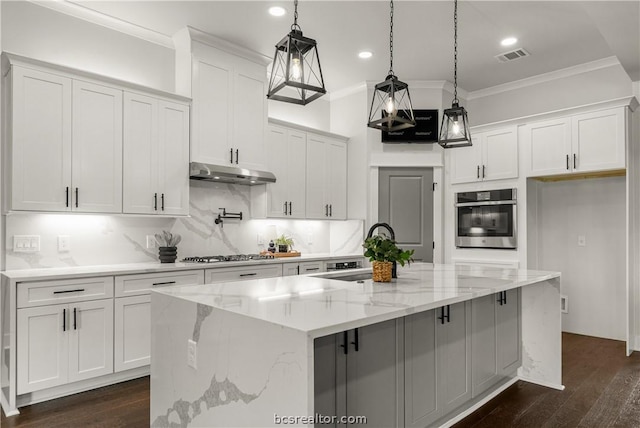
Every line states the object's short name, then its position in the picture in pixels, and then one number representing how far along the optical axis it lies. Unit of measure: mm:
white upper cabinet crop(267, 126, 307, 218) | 4898
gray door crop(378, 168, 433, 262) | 5543
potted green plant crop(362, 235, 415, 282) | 2631
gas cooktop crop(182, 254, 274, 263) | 4095
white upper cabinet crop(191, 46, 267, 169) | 4158
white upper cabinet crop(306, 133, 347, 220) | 5336
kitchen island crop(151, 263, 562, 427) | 1519
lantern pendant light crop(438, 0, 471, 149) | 2885
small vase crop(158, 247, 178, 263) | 3945
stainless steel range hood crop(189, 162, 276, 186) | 4035
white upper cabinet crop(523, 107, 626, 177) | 4242
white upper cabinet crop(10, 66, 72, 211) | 3072
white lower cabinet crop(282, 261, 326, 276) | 4520
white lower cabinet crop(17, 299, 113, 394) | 2906
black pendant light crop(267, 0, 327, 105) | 1999
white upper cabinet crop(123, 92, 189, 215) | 3670
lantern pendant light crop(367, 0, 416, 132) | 2449
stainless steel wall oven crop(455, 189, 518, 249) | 4949
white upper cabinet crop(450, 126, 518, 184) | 4984
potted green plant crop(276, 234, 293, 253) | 4918
